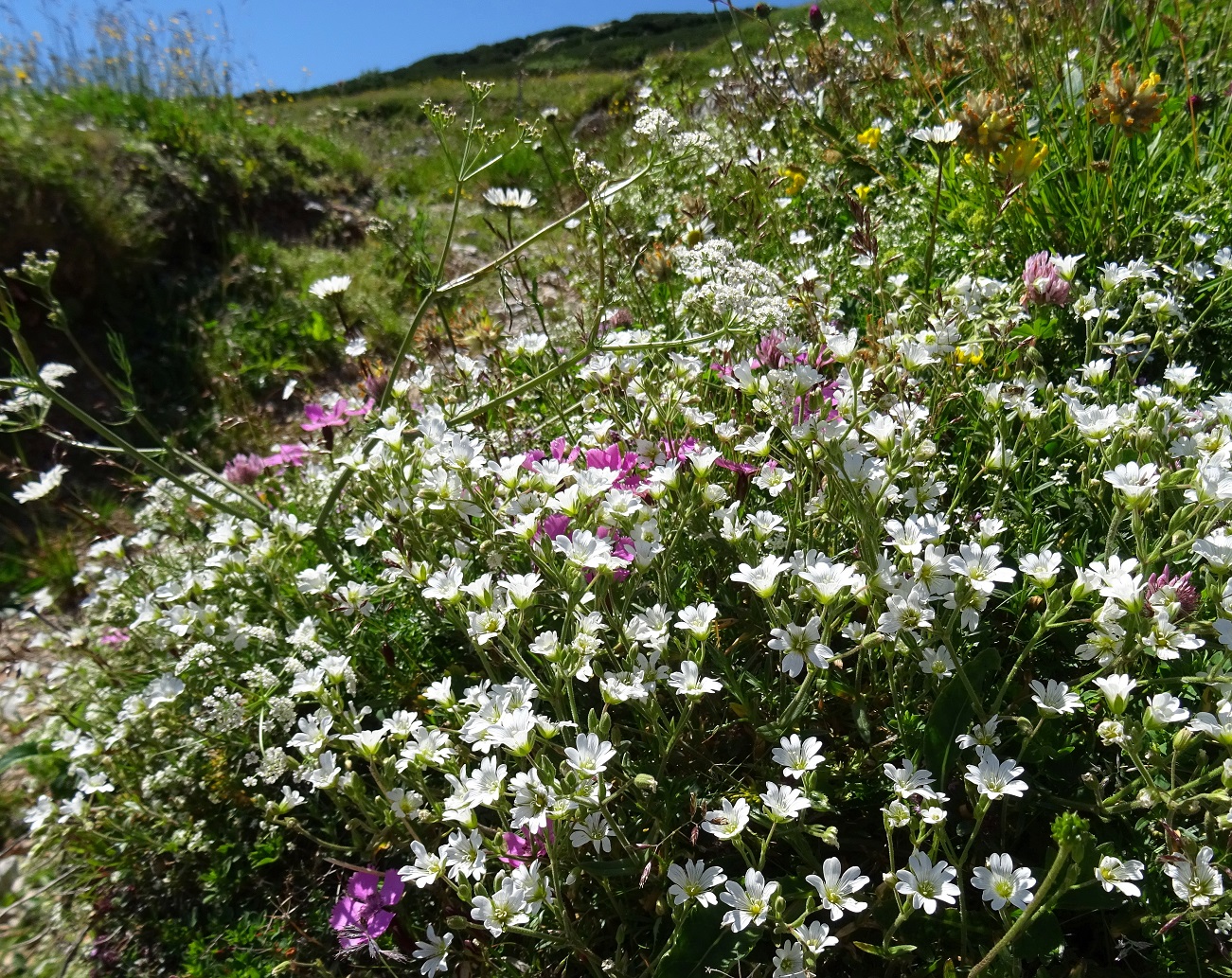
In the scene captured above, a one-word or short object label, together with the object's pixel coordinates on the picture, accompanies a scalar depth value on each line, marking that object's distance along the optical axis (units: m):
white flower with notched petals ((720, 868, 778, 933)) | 0.30
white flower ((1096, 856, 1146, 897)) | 0.29
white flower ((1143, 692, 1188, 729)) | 0.29
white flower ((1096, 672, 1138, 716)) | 0.30
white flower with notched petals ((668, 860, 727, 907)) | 0.31
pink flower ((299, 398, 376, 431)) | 0.57
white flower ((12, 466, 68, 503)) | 0.57
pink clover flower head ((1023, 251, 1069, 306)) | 0.44
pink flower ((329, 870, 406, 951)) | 0.39
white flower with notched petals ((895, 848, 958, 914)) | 0.29
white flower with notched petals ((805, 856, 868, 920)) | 0.30
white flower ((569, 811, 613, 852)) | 0.32
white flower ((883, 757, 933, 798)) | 0.30
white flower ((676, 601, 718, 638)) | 0.32
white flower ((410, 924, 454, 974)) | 0.33
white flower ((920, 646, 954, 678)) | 0.31
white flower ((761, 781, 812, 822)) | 0.30
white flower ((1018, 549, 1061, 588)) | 0.32
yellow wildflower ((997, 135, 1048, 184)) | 0.48
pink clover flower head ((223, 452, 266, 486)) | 0.67
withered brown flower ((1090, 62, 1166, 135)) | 0.48
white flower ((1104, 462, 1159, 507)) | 0.32
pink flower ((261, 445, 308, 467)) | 0.66
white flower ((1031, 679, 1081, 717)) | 0.31
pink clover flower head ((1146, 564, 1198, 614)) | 0.32
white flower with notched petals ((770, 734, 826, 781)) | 0.31
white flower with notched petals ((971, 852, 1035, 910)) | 0.29
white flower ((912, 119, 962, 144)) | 0.48
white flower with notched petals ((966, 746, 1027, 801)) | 0.29
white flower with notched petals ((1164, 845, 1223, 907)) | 0.29
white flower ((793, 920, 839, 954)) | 0.29
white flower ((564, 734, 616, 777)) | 0.31
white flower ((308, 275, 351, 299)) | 0.57
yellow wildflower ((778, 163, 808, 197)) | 0.73
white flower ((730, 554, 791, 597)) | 0.33
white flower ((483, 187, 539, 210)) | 0.49
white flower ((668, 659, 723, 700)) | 0.32
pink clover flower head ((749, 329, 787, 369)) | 0.44
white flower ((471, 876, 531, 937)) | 0.31
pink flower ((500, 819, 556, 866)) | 0.34
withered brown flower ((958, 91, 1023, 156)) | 0.47
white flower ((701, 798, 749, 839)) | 0.30
